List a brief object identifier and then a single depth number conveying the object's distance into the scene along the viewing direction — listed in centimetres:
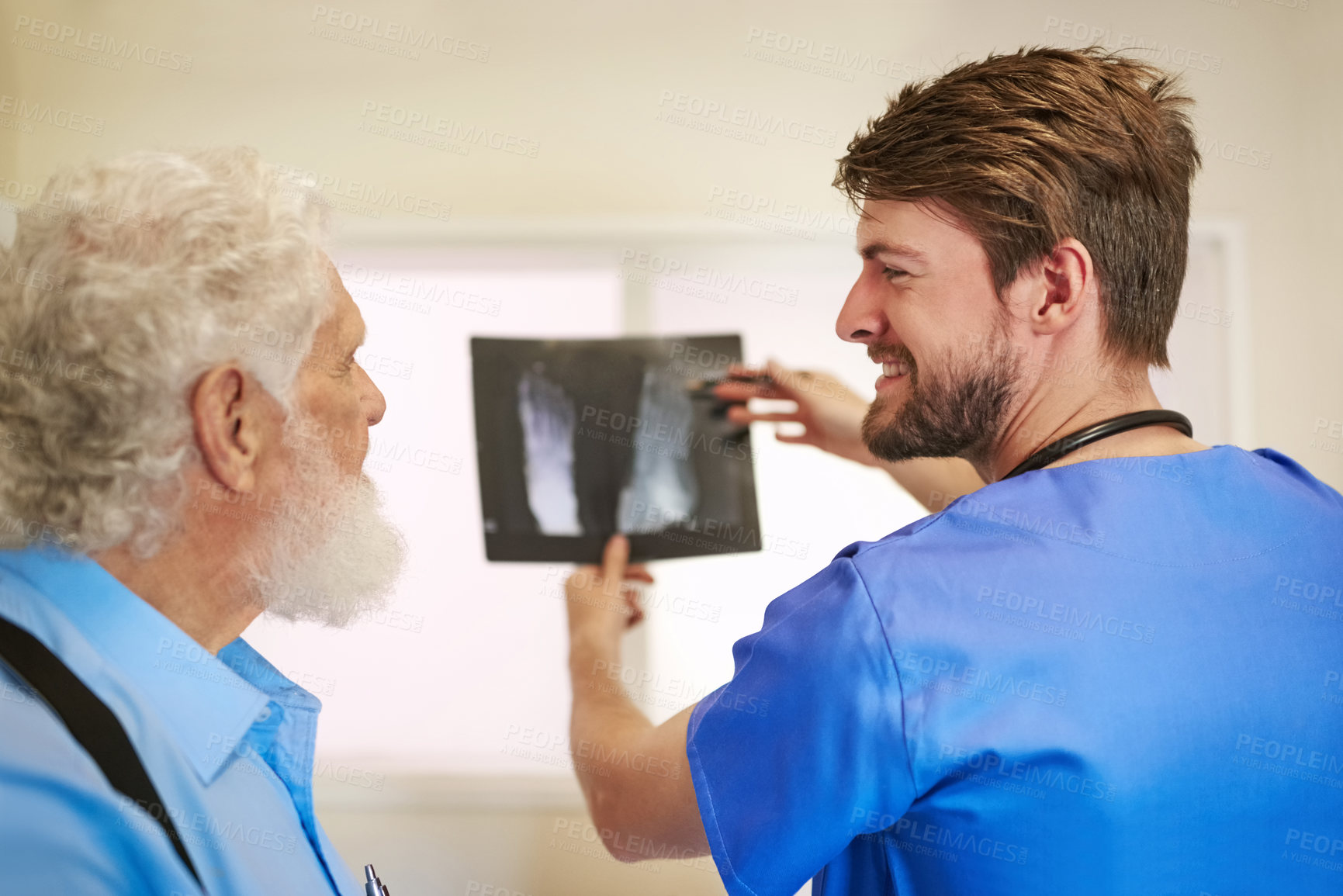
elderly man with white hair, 66
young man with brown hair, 79
